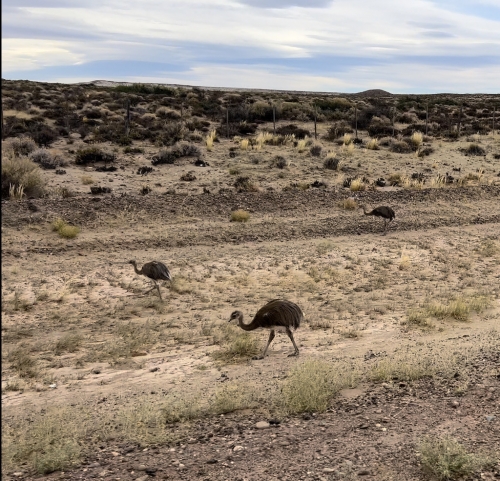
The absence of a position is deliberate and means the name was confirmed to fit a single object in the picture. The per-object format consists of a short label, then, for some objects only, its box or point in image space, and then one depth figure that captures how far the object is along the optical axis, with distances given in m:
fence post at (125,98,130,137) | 28.05
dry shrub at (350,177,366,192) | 20.68
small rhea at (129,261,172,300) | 10.59
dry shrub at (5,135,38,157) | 22.71
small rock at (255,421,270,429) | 5.78
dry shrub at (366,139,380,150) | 29.19
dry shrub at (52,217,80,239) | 14.14
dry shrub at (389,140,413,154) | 28.75
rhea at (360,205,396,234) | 16.30
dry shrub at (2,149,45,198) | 16.86
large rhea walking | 7.85
